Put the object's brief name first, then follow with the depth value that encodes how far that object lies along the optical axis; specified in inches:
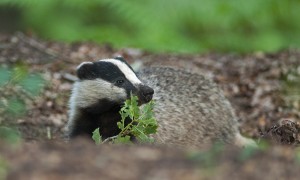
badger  420.2
